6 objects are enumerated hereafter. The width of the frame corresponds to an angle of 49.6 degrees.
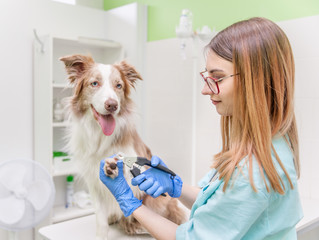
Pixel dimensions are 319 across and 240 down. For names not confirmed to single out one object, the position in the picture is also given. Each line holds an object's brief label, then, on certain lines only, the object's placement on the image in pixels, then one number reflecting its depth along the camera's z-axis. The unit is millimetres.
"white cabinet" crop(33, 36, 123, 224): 2465
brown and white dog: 1304
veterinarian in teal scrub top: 897
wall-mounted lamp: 2182
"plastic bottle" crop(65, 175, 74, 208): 2746
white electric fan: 1979
